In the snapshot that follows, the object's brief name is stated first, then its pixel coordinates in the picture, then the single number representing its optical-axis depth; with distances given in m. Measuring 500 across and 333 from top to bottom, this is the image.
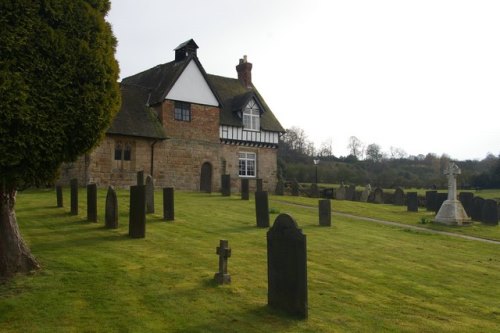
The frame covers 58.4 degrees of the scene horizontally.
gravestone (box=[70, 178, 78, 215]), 15.59
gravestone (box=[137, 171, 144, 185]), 21.30
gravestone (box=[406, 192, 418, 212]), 24.67
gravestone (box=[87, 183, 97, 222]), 14.09
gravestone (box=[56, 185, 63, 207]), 17.27
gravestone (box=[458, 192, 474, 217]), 22.23
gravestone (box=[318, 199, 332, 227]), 16.38
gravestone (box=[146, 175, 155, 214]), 16.31
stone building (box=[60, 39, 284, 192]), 27.88
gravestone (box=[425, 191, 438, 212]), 24.59
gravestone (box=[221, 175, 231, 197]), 26.19
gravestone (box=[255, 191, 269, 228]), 14.93
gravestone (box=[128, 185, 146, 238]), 11.78
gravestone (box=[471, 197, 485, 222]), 21.66
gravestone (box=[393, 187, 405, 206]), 29.48
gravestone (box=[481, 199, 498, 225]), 20.56
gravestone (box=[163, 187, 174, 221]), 15.16
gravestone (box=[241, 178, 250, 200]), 24.05
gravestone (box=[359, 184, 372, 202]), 32.41
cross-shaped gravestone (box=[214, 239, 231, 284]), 8.02
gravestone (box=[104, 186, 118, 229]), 12.92
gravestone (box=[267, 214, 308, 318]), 6.59
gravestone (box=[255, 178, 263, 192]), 26.01
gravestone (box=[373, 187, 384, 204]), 32.16
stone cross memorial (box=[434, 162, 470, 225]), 19.48
